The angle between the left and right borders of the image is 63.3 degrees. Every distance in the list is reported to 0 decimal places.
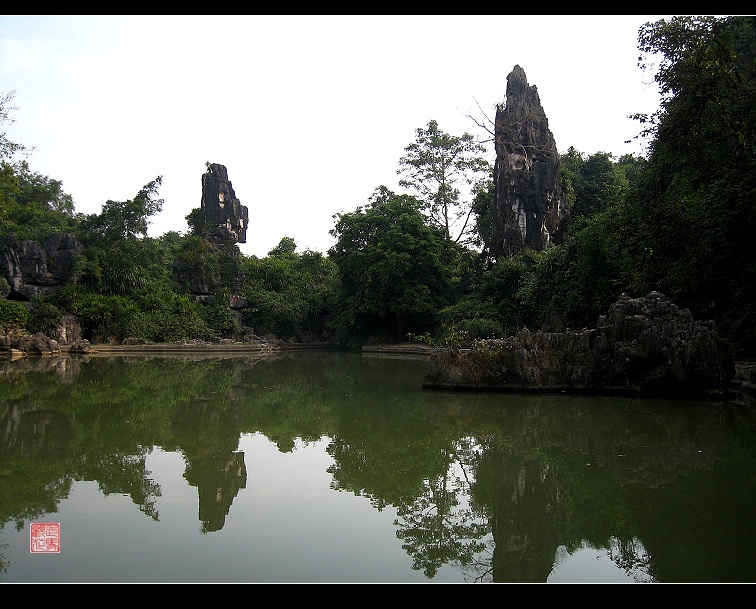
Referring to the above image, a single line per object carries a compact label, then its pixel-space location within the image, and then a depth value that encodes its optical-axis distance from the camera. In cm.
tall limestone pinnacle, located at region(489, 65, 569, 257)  2595
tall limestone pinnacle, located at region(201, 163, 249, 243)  3672
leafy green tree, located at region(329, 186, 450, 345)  2720
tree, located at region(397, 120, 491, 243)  3322
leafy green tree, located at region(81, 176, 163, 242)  2856
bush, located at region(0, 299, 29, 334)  2267
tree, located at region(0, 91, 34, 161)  1903
